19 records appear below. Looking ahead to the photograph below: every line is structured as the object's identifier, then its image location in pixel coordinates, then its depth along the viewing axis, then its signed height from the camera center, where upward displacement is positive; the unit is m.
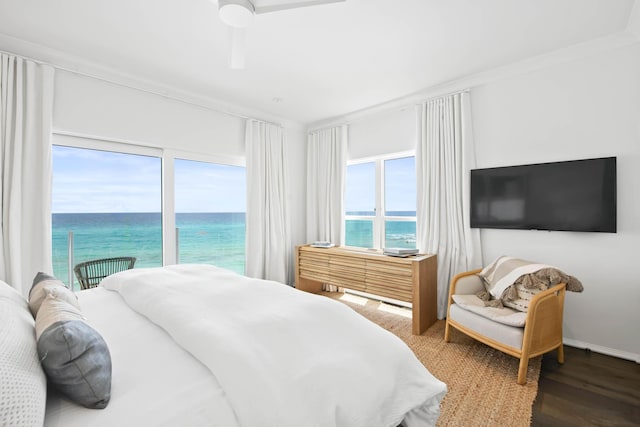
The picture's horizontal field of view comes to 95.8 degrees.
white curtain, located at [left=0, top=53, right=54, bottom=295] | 2.33 +0.43
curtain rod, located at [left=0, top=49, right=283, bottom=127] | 2.48 +1.37
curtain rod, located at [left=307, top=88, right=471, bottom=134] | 3.23 +1.41
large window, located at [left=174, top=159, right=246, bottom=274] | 3.56 +0.07
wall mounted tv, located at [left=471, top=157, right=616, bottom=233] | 2.37 +0.17
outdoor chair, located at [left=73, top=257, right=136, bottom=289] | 2.66 -0.48
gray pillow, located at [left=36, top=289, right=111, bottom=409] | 0.87 -0.45
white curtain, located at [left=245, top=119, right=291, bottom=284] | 3.98 +0.19
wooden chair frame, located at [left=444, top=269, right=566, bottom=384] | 2.04 -0.85
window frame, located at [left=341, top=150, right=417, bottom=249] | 4.06 +0.15
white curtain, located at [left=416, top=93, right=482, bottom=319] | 3.11 +0.34
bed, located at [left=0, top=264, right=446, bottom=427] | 0.88 -0.56
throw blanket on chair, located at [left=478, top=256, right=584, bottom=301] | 2.22 -0.51
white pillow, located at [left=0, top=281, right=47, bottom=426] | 0.68 -0.41
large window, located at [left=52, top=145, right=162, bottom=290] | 2.79 +0.14
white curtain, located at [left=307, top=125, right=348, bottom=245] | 4.34 +0.53
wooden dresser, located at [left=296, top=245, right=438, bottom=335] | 2.96 -0.68
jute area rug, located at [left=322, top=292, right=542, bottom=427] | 1.75 -1.20
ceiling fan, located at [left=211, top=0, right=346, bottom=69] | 1.66 +1.22
